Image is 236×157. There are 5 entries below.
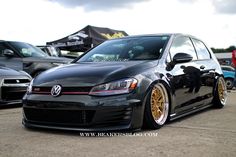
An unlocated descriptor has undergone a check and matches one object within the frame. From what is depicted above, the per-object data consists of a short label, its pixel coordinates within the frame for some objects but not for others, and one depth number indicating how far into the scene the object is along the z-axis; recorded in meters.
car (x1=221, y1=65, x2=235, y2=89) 20.94
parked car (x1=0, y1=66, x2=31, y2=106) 7.19
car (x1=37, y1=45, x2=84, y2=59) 14.50
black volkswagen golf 4.39
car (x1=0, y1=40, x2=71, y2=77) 9.60
